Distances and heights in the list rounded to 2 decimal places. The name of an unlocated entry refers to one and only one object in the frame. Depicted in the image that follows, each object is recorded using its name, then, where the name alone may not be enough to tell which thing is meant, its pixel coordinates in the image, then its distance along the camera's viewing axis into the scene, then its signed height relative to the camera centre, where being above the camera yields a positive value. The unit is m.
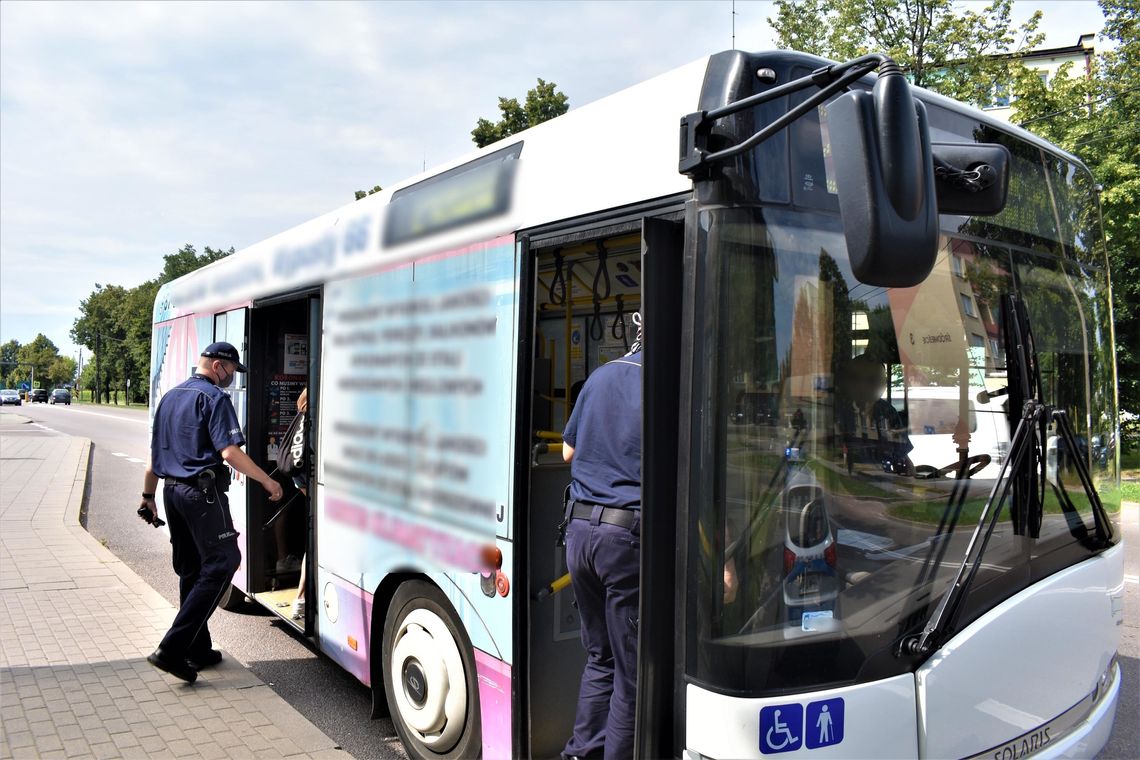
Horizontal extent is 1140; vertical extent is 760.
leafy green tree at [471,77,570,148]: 24.44 +8.30
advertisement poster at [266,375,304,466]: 5.98 -0.13
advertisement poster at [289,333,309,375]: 5.99 +0.26
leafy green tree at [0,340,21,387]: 130.61 +3.56
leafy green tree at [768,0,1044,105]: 17.25 +7.74
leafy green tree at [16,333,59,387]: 122.44 +4.00
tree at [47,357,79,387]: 124.32 +2.57
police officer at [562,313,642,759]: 2.74 -0.52
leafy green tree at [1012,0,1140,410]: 13.42 +4.85
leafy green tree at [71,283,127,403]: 91.69 +6.61
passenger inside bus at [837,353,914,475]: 2.42 -0.08
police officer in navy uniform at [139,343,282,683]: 4.67 -0.61
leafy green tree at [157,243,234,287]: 80.12 +12.68
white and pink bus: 2.28 -0.13
